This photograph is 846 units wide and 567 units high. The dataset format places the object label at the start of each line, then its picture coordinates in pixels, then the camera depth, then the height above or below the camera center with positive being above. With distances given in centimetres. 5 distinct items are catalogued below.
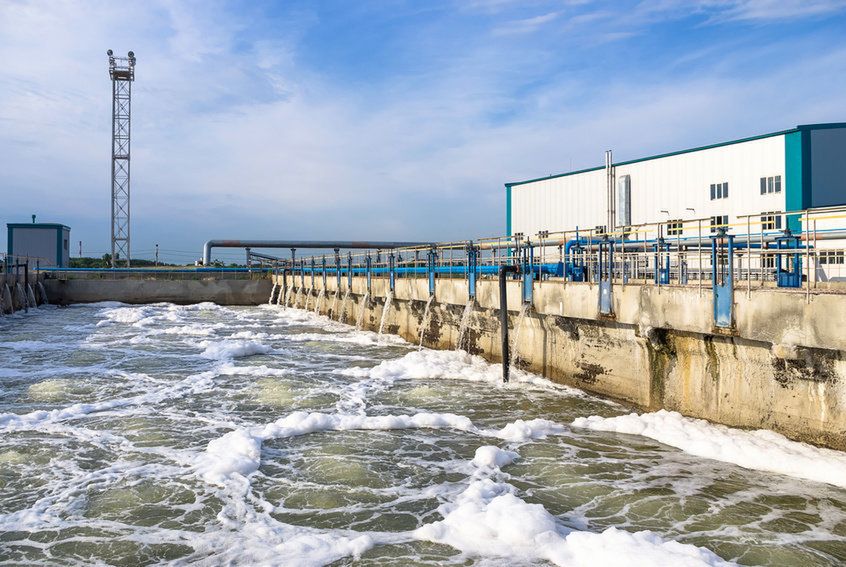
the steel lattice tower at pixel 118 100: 5200 +1625
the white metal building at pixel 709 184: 2552 +504
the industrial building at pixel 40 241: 5253 +420
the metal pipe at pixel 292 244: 5369 +401
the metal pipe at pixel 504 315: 1538 -69
